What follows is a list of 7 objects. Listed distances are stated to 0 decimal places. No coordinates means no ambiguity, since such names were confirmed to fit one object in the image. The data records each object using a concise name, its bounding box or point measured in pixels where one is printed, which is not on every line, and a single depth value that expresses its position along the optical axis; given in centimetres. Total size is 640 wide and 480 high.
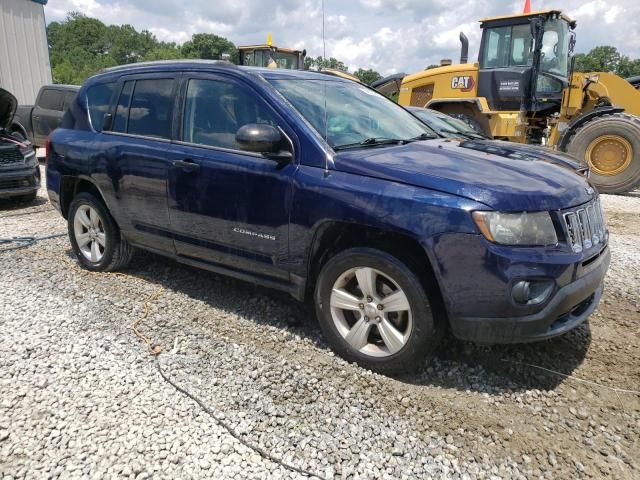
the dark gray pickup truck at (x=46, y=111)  1307
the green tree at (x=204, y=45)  8219
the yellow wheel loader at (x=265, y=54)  1545
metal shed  1555
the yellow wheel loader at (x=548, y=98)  940
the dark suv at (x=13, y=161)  775
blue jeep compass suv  272
